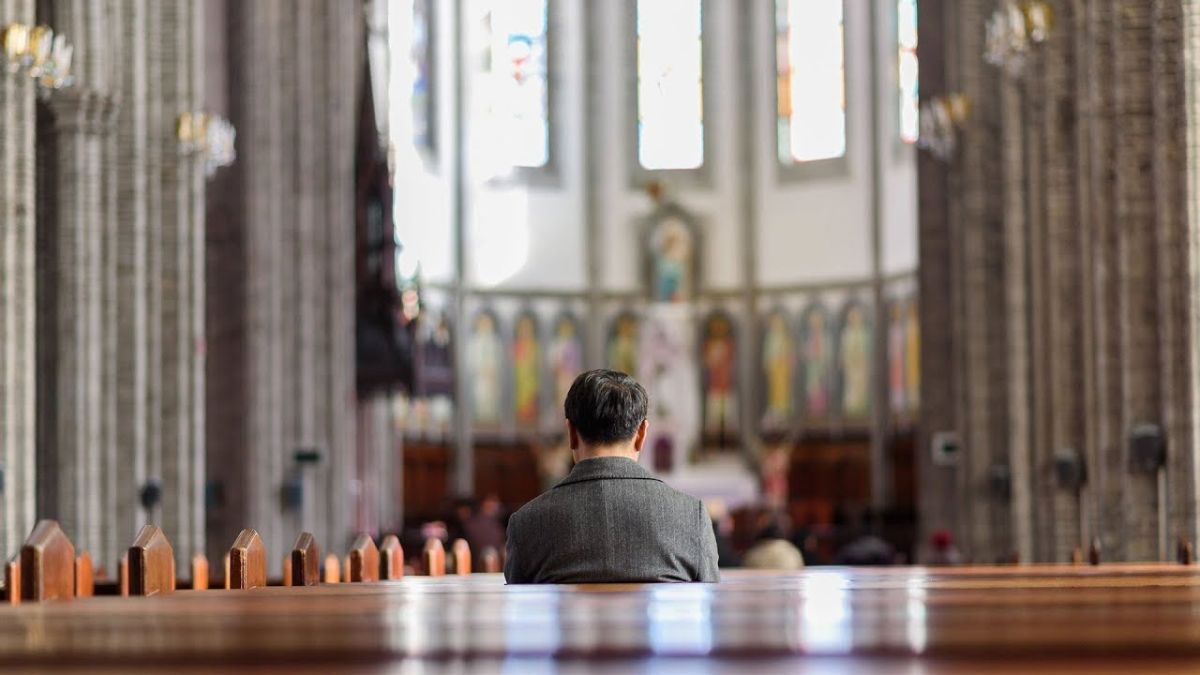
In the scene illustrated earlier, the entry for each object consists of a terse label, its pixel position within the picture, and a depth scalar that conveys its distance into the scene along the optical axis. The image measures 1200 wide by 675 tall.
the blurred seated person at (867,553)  17.67
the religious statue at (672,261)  34.56
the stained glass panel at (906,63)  32.22
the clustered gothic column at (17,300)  14.98
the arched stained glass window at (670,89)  35.34
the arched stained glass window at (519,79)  34.72
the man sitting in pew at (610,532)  5.10
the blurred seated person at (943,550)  19.72
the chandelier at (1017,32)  17.12
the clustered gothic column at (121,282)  17.95
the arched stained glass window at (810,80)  34.00
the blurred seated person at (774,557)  13.48
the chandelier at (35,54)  14.88
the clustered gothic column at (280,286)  23.42
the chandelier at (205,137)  19.48
